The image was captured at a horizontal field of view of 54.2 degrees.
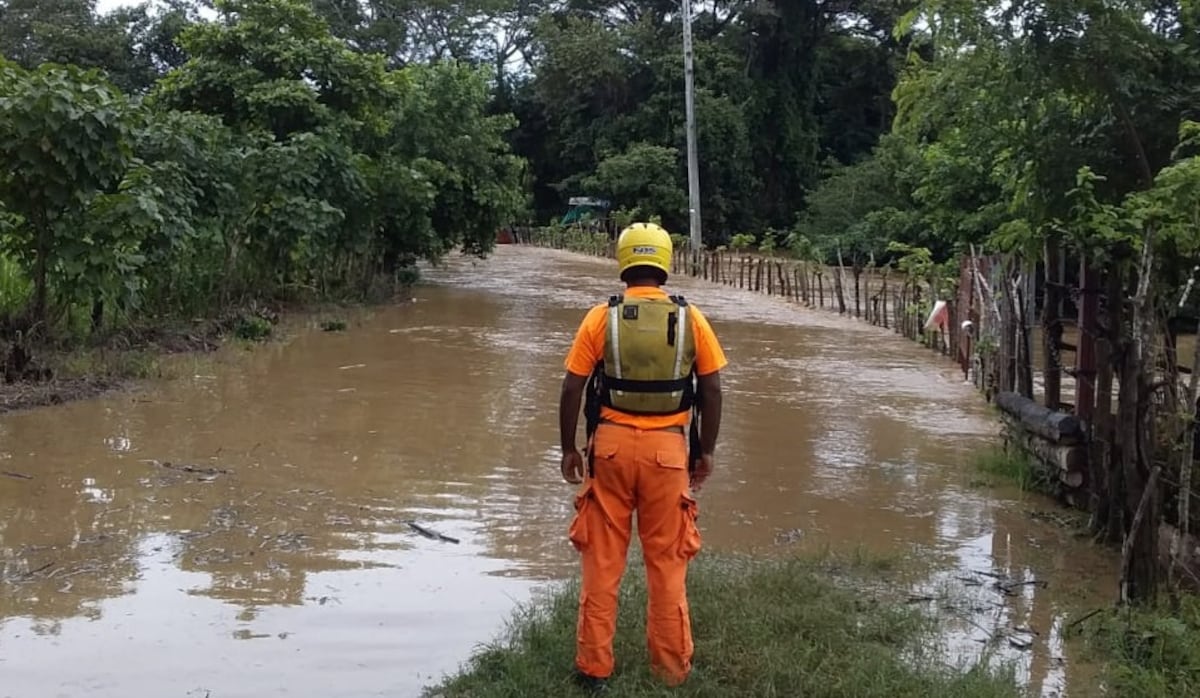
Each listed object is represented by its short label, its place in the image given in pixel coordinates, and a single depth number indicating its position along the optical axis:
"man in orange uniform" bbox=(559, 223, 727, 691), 4.17
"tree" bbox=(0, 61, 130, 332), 9.48
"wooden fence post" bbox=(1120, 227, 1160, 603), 5.00
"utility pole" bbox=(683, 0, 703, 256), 33.06
